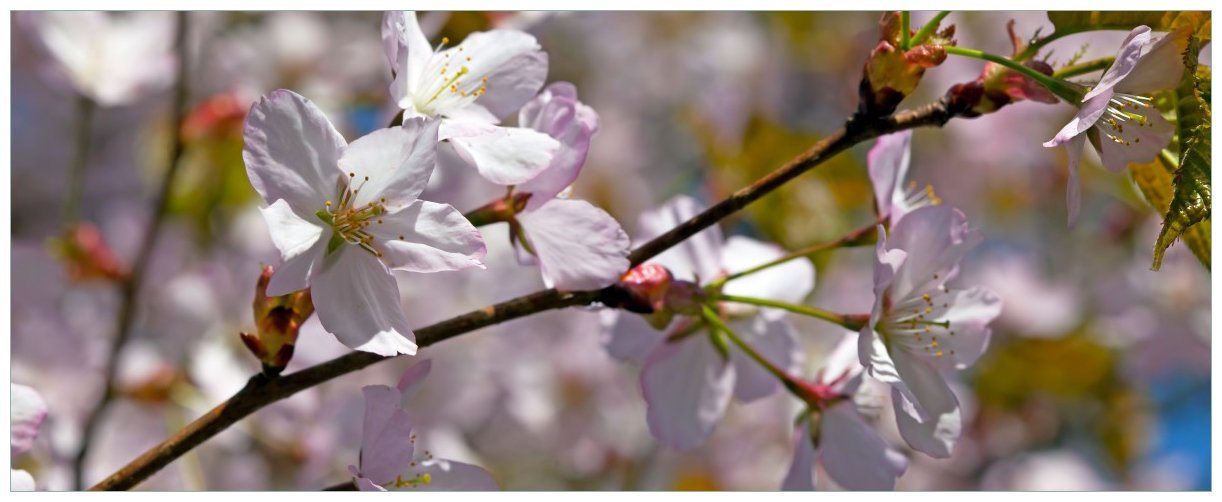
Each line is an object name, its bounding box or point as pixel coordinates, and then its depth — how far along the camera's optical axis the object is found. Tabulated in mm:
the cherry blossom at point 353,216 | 428
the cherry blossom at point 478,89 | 437
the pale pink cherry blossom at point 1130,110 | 429
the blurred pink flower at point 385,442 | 441
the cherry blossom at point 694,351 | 482
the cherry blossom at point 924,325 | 445
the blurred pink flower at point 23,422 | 444
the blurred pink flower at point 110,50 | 572
